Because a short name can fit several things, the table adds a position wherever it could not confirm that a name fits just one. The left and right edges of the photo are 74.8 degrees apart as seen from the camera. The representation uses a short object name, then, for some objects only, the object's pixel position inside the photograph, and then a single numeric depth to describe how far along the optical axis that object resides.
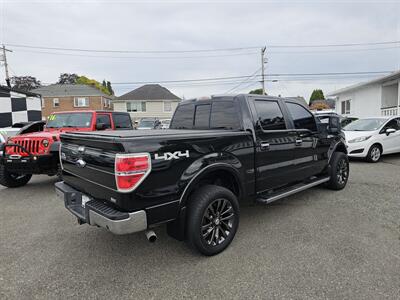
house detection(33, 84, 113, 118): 35.94
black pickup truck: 2.38
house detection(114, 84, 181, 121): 37.59
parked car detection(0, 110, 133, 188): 5.14
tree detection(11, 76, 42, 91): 52.95
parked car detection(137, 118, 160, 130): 18.65
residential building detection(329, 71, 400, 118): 15.73
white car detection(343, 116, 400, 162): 8.12
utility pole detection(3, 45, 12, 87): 28.94
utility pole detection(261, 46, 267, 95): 31.88
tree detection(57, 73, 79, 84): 63.39
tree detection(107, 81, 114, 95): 69.74
